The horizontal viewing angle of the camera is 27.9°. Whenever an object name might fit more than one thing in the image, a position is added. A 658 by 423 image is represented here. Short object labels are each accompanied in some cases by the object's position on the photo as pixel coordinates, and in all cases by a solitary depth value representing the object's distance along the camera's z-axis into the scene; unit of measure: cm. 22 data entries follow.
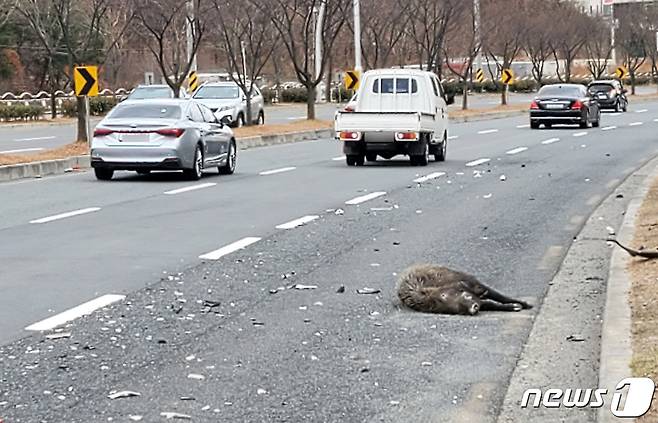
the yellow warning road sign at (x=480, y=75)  8266
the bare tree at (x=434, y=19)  5272
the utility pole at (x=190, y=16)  3981
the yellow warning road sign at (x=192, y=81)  4919
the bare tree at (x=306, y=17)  4266
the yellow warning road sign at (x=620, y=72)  8406
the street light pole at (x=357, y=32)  5009
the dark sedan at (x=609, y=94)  6059
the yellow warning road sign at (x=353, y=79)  4600
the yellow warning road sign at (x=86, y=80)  2758
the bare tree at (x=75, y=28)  3041
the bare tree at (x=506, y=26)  6512
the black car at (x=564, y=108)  4331
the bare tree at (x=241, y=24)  4297
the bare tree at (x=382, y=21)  5622
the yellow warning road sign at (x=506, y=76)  6143
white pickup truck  2583
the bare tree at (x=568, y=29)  7738
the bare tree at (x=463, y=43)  5865
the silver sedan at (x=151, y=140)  2181
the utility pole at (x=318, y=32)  4624
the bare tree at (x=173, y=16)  3869
